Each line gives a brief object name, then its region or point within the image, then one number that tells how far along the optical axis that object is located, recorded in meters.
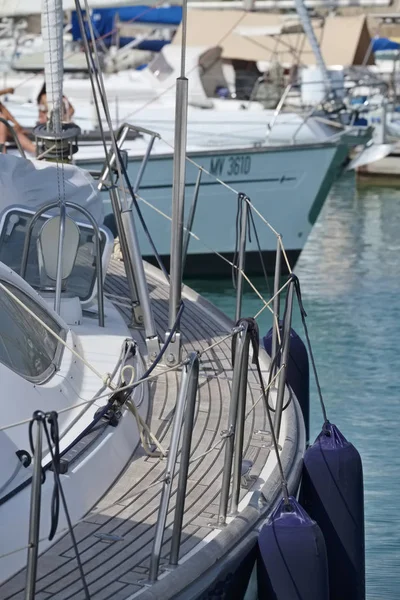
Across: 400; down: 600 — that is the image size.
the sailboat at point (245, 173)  20.21
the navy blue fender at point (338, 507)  7.50
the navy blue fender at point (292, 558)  6.10
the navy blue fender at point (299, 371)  10.89
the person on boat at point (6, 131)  14.61
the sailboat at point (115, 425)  5.66
